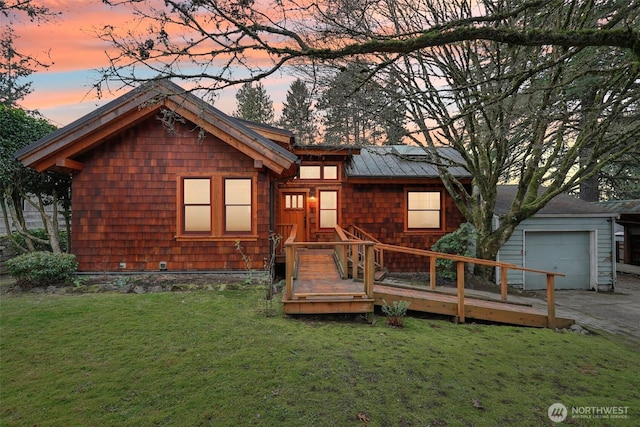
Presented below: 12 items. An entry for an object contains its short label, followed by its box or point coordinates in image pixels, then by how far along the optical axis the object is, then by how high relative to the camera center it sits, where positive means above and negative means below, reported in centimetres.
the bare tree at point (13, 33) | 681 +439
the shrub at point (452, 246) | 1058 -99
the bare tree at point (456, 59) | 349 +237
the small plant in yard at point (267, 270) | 745 -144
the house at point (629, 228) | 1467 -51
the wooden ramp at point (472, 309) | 646 -192
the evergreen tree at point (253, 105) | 3488 +1275
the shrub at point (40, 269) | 746 -123
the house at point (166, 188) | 823 +84
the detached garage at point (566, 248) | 1091 -108
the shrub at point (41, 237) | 1072 -73
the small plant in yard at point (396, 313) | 589 -179
